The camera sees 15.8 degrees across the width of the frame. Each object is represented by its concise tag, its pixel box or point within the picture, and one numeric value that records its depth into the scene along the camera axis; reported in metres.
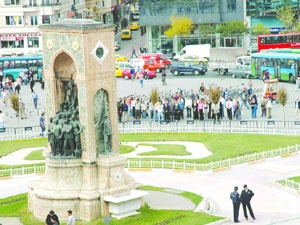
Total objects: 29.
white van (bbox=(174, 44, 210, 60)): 99.69
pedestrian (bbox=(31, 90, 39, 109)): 75.56
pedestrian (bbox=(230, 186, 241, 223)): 43.59
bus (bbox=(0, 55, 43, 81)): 91.50
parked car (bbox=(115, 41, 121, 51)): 114.57
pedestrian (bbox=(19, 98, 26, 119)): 72.44
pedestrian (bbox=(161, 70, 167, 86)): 85.00
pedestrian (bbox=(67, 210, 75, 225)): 42.16
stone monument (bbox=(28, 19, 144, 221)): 44.16
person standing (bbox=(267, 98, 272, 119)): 68.25
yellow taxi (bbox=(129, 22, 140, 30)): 128.62
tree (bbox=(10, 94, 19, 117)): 71.22
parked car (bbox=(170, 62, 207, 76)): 91.50
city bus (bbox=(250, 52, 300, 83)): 83.50
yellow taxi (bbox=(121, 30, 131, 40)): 121.06
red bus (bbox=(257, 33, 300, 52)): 97.12
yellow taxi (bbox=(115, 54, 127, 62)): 98.85
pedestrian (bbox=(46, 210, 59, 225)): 41.72
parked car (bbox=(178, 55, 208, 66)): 95.29
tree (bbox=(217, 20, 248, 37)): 104.75
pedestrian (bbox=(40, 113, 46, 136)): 65.07
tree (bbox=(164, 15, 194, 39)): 106.00
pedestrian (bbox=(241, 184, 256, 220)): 43.78
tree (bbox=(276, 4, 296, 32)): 105.44
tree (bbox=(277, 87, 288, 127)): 66.56
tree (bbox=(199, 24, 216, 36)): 107.38
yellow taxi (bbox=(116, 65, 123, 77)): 90.50
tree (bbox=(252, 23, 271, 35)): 105.25
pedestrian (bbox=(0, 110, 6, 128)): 68.31
